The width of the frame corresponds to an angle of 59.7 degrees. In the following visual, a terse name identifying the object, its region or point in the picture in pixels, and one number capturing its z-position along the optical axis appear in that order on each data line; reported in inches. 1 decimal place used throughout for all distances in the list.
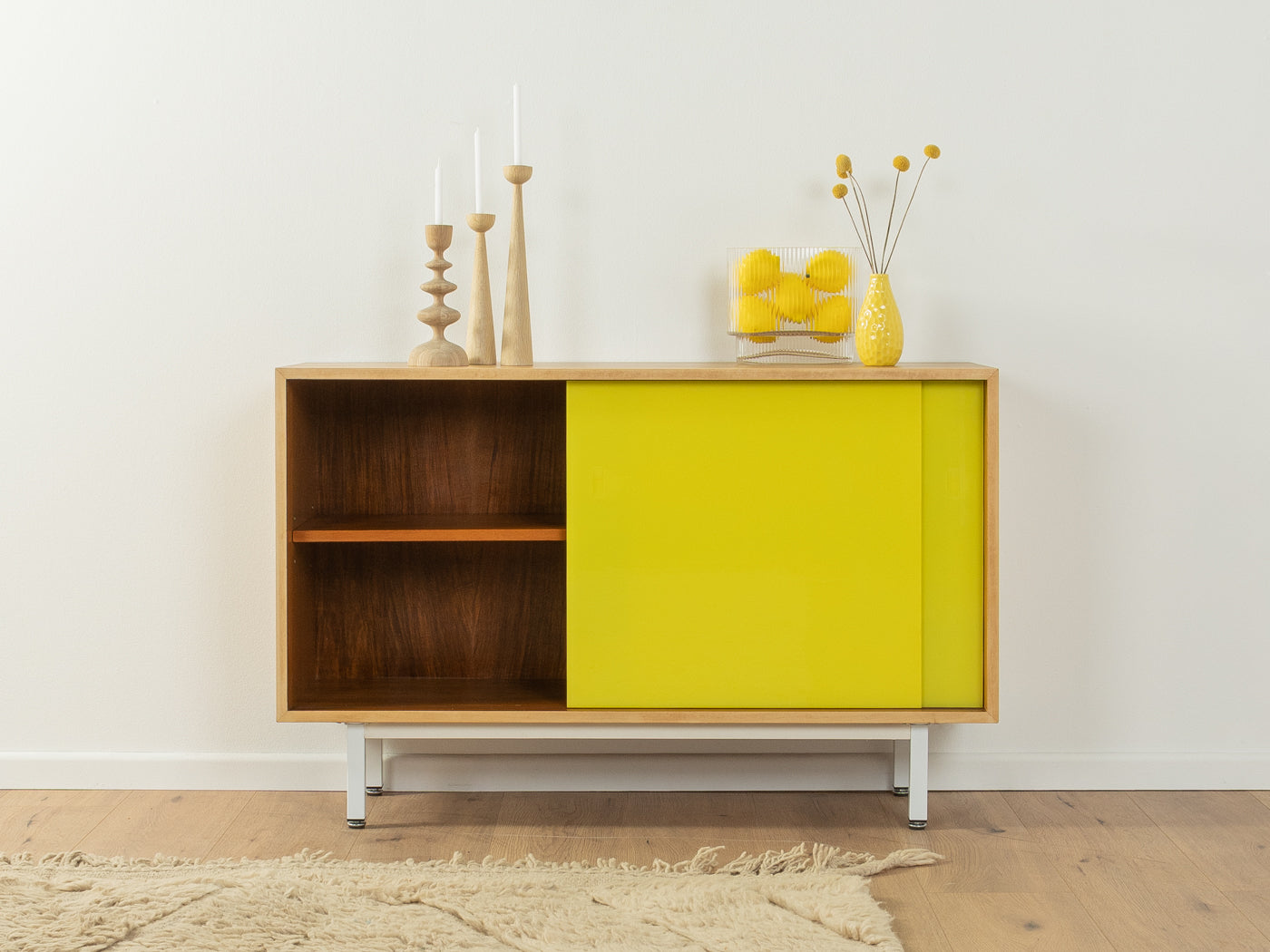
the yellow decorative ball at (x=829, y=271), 87.0
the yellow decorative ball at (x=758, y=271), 87.1
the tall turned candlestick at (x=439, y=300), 84.4
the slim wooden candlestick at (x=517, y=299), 84.7
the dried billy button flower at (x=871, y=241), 92.0
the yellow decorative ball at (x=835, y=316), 87.4
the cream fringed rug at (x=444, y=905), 67.0
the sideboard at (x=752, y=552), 81.3
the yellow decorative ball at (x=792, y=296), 87.7
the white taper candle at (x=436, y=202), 85.6
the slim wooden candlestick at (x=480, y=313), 86.7
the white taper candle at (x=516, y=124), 83.9
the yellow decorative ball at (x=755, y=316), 87.5
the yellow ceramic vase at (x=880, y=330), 83.3
